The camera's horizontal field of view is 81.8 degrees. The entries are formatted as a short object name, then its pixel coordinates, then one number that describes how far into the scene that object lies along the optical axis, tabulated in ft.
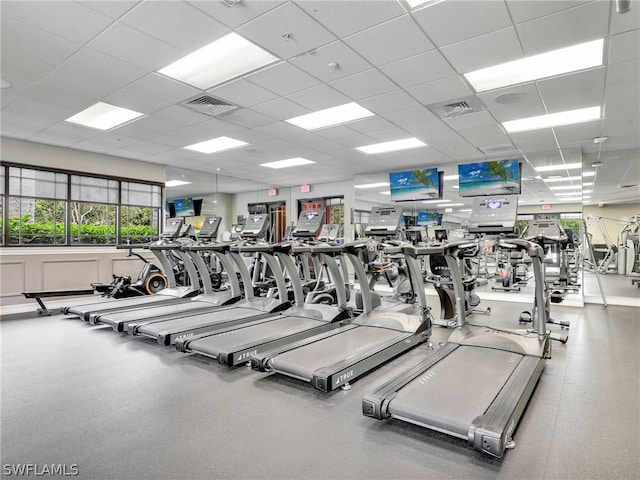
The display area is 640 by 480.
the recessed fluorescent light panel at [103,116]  16.51
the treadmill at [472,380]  6.60
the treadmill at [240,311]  13.08
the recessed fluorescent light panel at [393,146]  21.18
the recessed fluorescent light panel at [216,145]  21.36
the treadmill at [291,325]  11.09
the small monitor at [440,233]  29.60
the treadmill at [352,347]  9.29
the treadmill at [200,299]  15.03
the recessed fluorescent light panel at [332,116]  16.22
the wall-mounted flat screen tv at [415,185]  27.30
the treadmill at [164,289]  16.75
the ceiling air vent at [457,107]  14.99
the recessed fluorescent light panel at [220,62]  11.14
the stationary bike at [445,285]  14.69
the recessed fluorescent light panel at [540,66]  11.20
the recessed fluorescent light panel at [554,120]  16.17
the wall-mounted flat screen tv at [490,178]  24.06
